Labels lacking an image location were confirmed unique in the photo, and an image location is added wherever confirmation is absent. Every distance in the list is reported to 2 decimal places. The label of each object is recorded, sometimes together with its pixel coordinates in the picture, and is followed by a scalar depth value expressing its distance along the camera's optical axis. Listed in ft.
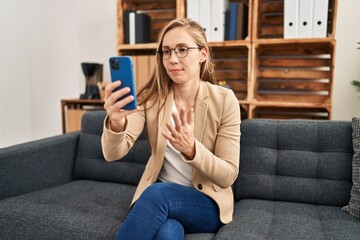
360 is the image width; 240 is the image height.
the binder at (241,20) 6.90
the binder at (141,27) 7.64
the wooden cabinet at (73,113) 8.18
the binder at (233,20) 6.91
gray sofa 4.12
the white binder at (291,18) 6.49
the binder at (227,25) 6.98
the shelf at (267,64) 6.89
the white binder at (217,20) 6.95
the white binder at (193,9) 7.07
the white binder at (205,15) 7.02
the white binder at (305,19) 6.41
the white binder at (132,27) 7.62
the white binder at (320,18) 6.33
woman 3.55
